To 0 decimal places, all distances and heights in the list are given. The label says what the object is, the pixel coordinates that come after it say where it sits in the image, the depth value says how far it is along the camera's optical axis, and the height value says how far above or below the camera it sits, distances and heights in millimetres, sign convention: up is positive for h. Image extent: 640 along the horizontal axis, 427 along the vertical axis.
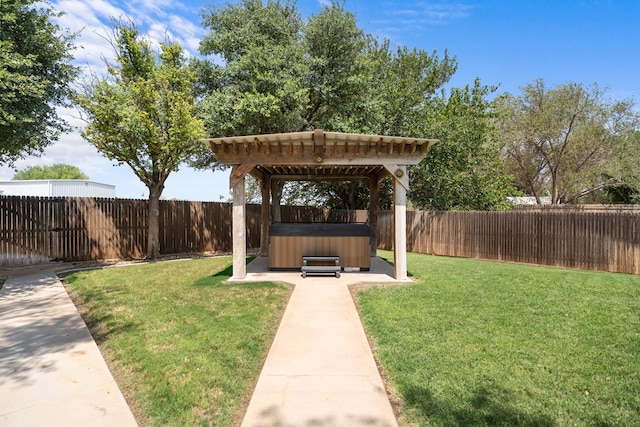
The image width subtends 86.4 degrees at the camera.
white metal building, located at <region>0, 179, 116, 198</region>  24359 +1947
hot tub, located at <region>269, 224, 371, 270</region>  8234 -815
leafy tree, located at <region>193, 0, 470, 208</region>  12625 +5460
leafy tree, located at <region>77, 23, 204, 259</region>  10086 +2969
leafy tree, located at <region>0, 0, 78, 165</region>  7188 +3290
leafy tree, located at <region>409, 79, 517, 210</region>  16172 +2151
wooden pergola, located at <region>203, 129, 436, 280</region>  6727 +1167
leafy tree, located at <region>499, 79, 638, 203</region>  22312 +5245
